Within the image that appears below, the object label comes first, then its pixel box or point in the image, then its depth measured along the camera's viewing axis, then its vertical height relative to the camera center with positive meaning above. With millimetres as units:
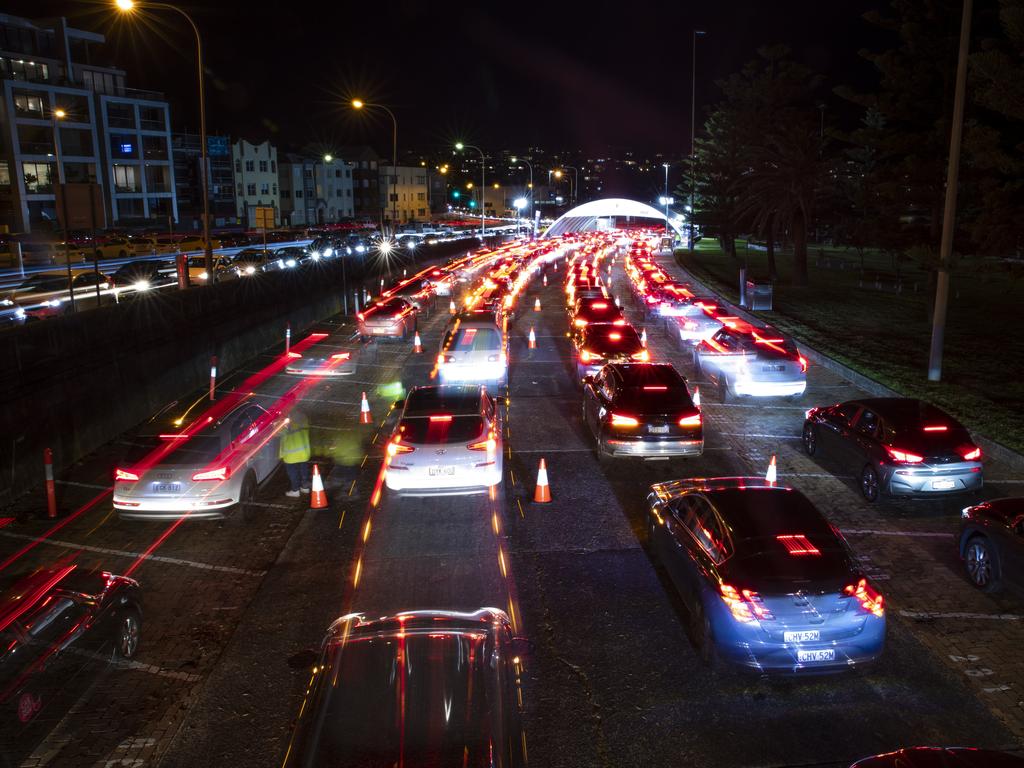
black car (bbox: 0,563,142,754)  6121 -3233
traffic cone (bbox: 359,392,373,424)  16859 -3670
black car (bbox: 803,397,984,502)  11312 -3105
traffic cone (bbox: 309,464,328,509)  11836 -3748
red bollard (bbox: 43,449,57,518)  11594 -3552
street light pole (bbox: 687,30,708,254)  63722 +11766
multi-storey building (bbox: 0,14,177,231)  61562 +8537
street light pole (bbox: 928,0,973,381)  17250 +188
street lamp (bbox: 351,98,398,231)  34100 +4614
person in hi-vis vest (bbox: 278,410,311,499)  12383 -3409
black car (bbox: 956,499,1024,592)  8625 -3414
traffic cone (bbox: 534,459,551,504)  11969 -3705
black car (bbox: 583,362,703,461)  13227 -3025
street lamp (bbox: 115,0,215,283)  22734 +2617
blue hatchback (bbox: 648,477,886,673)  6980 -3141
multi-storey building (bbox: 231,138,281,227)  93625 +6621
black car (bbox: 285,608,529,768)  4079 -2511
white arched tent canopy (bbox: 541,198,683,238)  114875 +2605
